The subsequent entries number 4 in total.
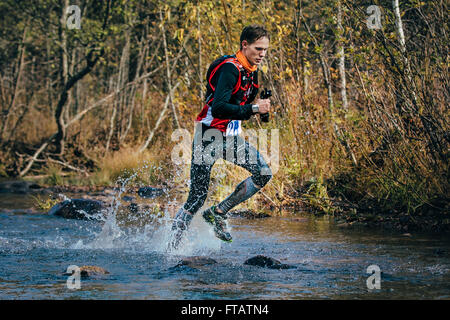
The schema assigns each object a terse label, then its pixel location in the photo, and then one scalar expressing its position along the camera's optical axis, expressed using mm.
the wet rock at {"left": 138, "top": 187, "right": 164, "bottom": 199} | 13078
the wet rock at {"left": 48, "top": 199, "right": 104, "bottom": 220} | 10375
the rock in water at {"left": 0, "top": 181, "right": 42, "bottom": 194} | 14133
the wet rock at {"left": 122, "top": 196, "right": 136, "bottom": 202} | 12438
